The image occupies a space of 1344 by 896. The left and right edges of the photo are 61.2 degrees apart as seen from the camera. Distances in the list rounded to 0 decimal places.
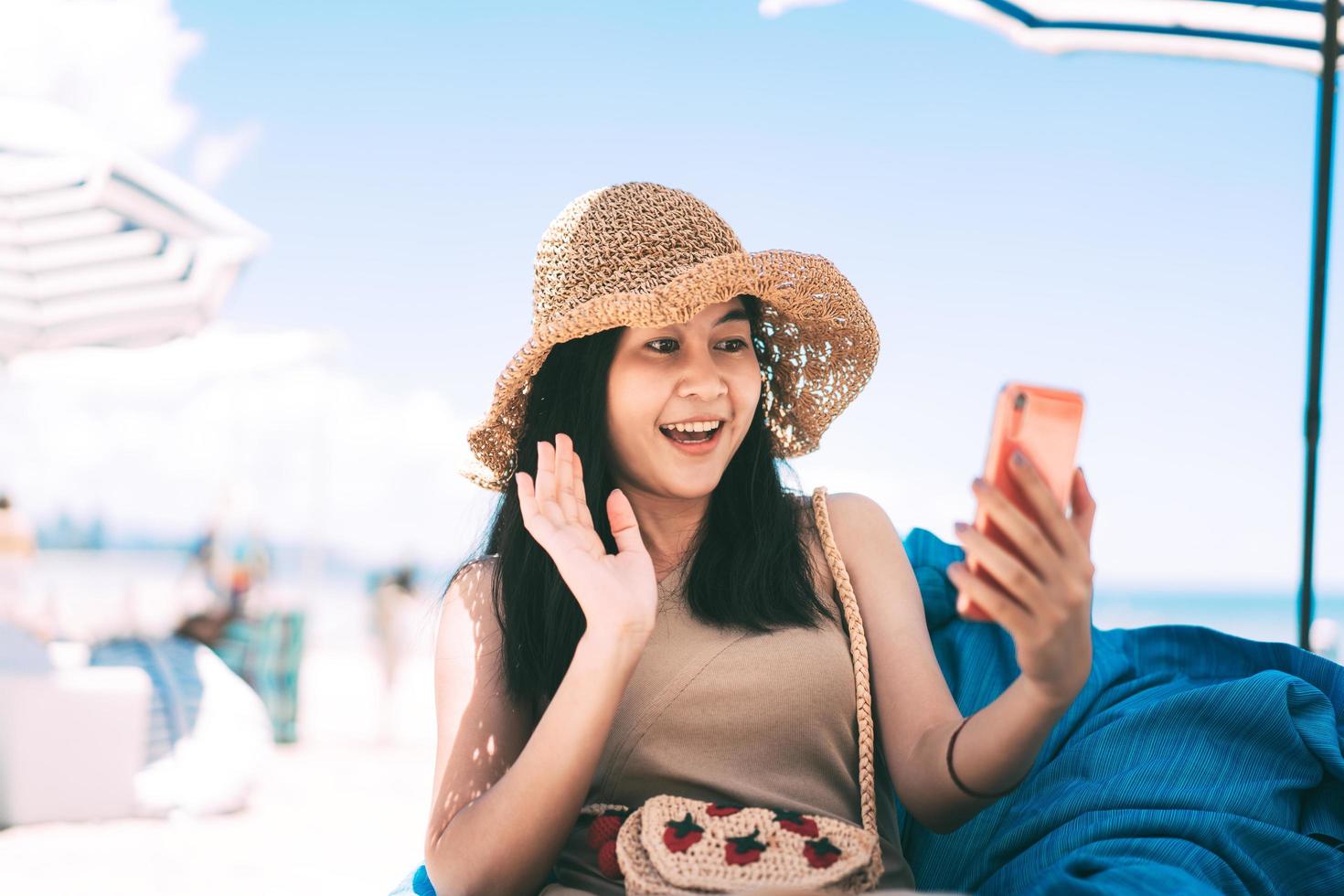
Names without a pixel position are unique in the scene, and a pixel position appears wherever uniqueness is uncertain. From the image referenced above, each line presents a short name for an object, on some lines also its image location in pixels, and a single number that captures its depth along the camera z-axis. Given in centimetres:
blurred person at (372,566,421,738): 982
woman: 187
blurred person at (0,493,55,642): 657
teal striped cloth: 777
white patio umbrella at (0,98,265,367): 585
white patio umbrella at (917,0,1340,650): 376
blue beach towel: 178
